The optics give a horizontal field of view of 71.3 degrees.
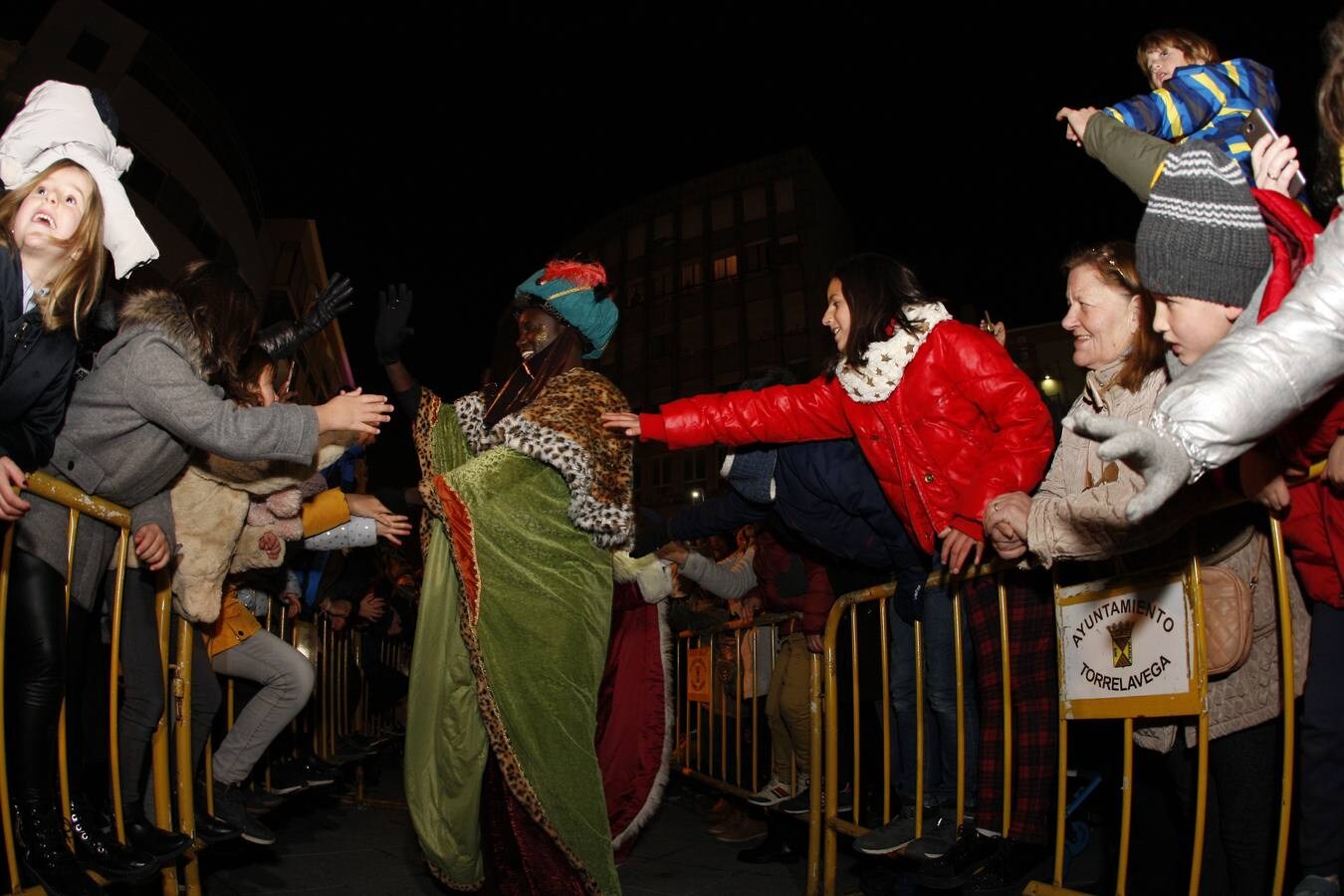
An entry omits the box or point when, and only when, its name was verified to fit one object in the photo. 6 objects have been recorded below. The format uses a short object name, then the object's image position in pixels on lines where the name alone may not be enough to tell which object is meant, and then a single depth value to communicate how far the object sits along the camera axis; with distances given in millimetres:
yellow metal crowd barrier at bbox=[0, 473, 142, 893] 2377
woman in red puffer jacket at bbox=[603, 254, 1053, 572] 3188
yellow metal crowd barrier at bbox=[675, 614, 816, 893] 6250
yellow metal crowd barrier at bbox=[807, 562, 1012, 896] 3317
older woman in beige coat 2295
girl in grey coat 2645
